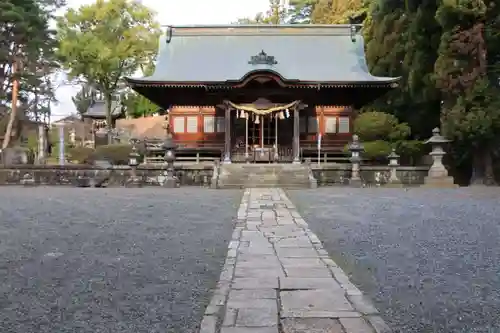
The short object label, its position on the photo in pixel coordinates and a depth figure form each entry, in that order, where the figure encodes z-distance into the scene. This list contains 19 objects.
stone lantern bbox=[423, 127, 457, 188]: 15.10
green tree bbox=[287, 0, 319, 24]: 38.78
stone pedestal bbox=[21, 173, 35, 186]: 16.59
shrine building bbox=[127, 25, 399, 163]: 18.77
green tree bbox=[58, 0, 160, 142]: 32.41
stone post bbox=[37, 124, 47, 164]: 22.52
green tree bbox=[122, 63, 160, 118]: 39.41
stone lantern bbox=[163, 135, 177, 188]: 15.58
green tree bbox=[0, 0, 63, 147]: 22.62
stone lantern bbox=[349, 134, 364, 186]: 15.55
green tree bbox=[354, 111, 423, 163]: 17.53
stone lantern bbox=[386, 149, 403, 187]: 15.62
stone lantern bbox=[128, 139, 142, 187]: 15.83
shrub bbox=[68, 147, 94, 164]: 22.72
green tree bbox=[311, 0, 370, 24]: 28.28
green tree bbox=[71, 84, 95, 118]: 49.97
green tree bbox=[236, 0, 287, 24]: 40.91
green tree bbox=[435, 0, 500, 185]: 14.17
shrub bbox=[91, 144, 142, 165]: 19.64
